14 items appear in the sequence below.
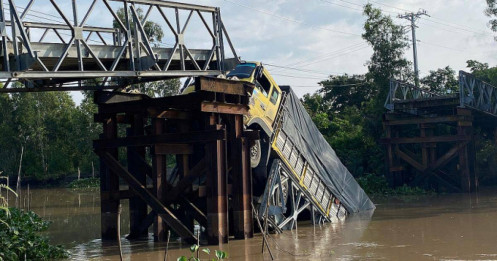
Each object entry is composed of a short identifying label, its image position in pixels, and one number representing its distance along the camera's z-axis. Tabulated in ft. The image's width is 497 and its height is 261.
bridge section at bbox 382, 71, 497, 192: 101.96
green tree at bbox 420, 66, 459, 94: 147.64
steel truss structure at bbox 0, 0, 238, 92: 39.47
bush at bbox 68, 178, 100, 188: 172.04
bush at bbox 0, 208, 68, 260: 40.04
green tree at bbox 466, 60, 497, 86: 123.91
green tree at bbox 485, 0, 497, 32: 119.03
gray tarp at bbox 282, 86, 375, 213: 66.23
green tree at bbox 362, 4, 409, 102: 121.49
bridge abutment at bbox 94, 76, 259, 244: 49.96
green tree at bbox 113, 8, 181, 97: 160.45
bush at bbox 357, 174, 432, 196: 104.99
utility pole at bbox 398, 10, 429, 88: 205.05
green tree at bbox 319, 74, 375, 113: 181.88
